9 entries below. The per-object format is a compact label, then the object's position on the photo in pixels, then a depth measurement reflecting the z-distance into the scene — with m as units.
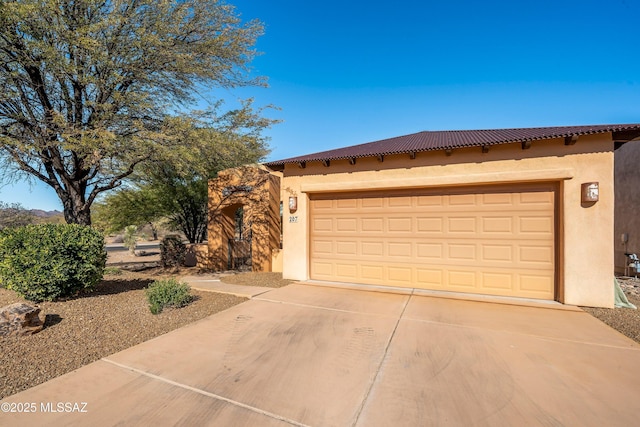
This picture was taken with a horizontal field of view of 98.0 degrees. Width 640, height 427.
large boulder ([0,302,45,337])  3.80
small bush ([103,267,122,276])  8.53
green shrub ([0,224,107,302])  5.10
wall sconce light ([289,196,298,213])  7.92
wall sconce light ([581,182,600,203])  5.25
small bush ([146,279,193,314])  5.07
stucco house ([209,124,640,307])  5.38
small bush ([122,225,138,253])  18.66
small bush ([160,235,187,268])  12.06
